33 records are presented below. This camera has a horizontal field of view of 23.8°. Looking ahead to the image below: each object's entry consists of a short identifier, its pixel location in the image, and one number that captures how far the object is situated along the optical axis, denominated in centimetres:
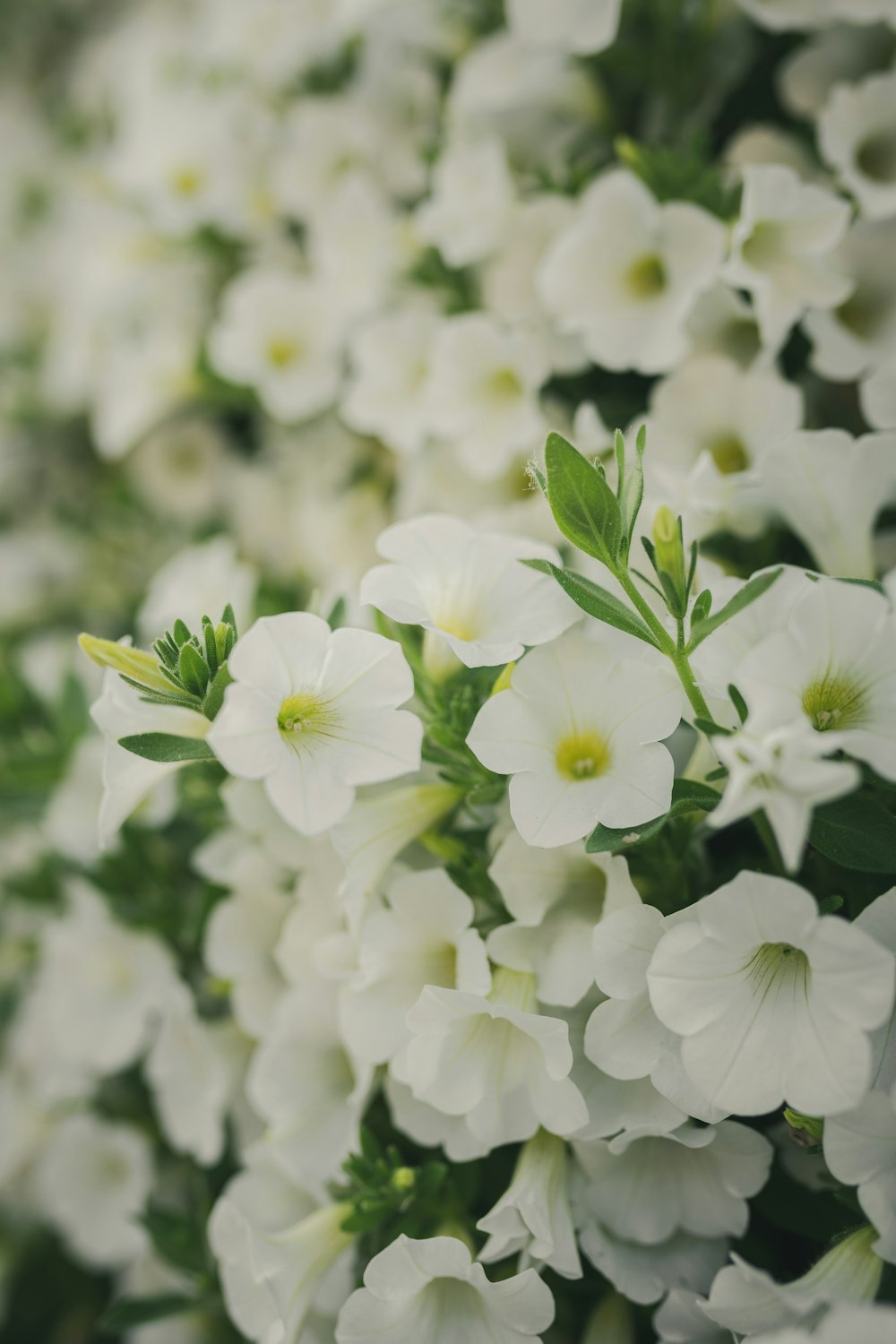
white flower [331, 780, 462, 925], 34
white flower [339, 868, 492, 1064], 34
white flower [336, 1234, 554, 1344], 32
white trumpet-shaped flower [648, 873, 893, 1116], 31
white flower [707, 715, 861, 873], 29
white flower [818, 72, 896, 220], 38
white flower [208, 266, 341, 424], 45
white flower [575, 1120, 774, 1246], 34
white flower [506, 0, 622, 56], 39
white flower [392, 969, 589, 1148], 32
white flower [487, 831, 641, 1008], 33
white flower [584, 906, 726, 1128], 32
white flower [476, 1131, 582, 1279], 33
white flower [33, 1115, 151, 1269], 43
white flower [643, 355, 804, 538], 36
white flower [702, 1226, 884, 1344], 32
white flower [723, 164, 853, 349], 37
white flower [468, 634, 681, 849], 32
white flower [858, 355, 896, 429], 37
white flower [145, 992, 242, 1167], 39
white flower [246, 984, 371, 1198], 36
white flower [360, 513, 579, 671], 33
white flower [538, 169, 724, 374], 38
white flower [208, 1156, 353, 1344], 34
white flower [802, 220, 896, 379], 38
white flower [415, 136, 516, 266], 41
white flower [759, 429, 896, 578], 36
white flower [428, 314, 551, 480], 40
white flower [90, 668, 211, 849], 34
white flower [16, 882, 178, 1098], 42
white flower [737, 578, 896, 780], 31
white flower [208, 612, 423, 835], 31
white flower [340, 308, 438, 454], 43
